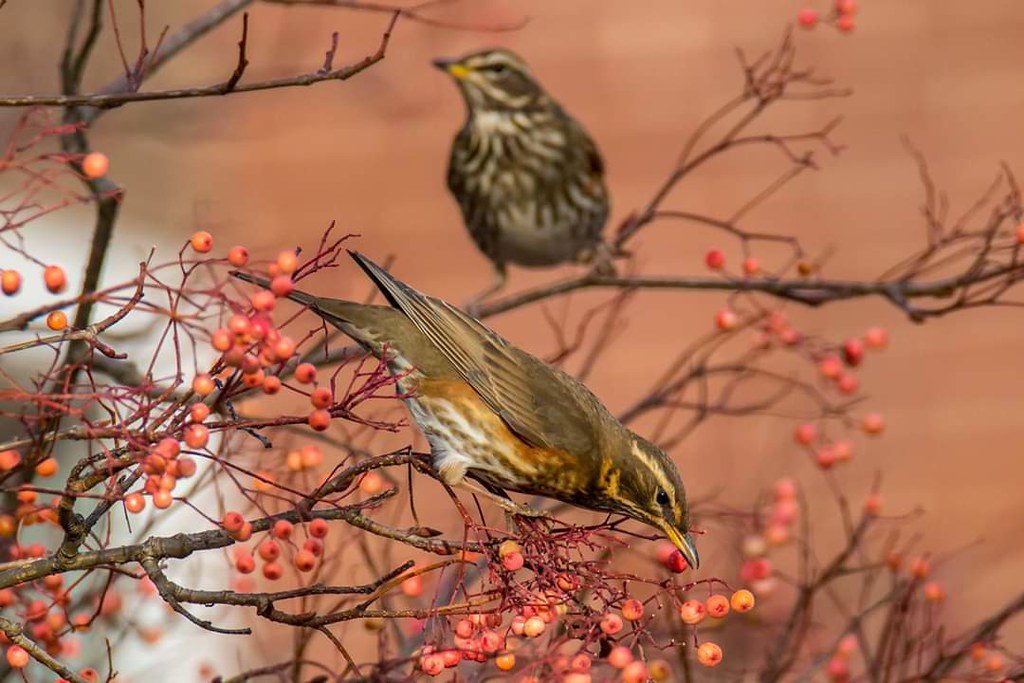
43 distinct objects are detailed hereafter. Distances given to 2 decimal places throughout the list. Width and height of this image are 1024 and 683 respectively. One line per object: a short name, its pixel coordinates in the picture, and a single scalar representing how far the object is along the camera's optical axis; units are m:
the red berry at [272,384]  4.87
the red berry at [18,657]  4.92
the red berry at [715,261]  9.34
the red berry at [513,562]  5.29
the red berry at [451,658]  5.12
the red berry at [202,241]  4.96
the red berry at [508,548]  5.36
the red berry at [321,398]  4.93
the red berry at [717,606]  5.56
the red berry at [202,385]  4.69
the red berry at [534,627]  5.11
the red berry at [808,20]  9.17
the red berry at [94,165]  5.05
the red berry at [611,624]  5.30
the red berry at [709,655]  5.33
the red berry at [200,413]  4.63
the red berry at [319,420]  4.85
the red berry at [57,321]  4.82
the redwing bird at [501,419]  7.54
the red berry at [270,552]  5.74
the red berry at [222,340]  4.43
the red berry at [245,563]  5.88
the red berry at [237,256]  4.79
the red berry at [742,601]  5.38
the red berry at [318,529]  5.22
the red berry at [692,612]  5.45
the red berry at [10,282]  4.61
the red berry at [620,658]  5.13
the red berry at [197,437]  4.54
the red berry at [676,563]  6.25
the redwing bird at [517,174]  12.98
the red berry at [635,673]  5.04
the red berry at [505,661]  5.23
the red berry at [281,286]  4.72
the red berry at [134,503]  4.70
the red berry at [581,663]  5.13
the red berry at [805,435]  9.48
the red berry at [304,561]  5.35
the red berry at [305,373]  5.01
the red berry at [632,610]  5.20
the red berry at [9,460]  5.13
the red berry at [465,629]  5.21
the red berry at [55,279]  4.70
